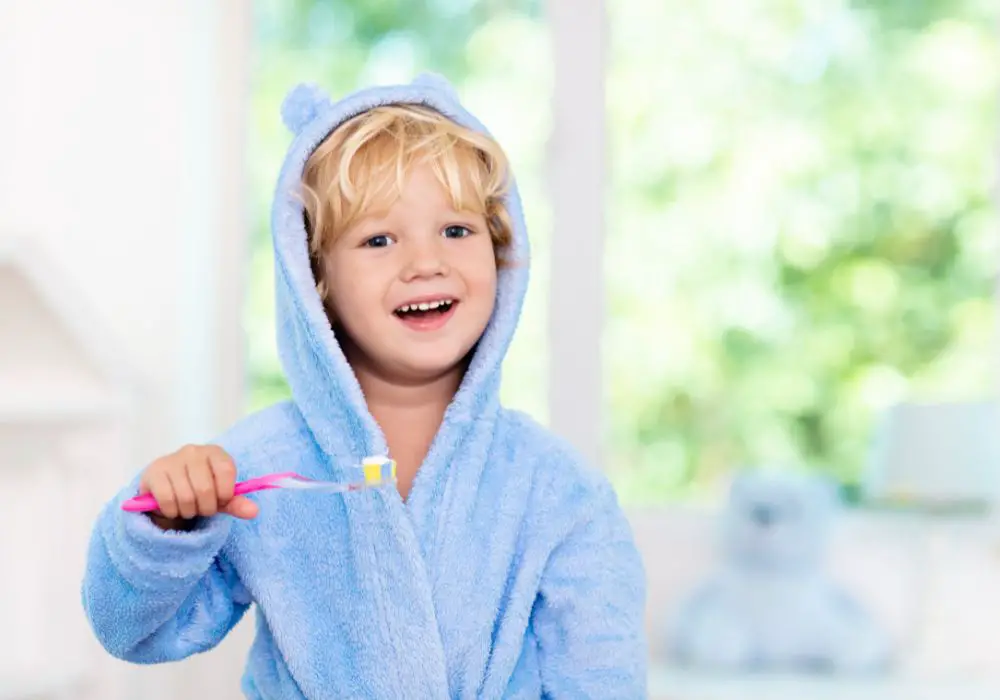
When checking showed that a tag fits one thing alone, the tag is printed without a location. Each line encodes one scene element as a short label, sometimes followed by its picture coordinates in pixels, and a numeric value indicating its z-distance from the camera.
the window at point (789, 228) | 2.50
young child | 1.45
